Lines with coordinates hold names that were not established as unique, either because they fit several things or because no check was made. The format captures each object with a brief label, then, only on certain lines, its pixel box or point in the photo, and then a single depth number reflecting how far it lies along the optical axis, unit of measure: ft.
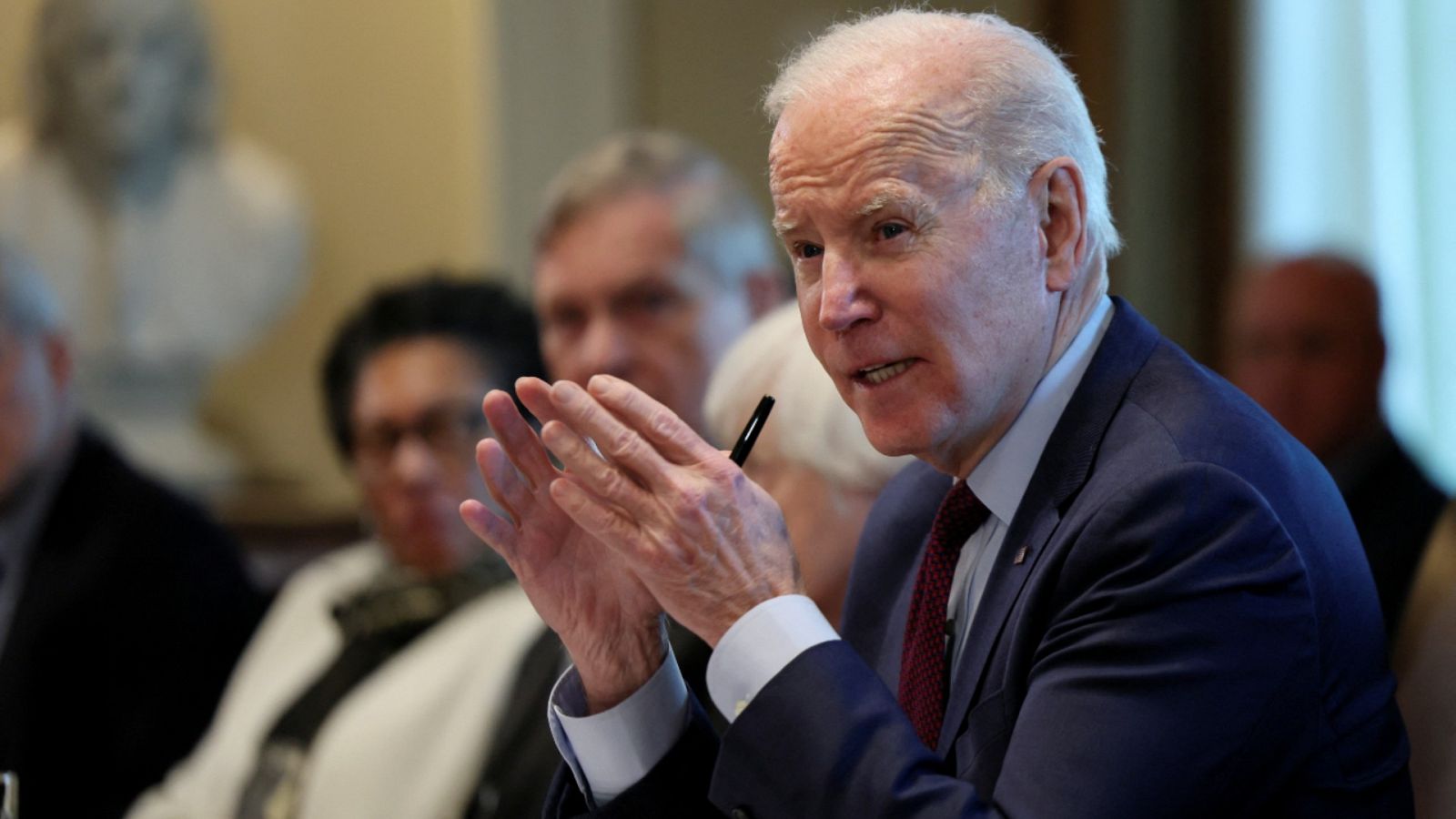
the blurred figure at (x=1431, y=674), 11.00
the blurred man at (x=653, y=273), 20.77
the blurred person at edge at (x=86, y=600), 23.20
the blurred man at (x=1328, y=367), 19.53
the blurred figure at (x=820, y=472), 14.49
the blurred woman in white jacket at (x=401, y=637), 19.24
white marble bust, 36.42
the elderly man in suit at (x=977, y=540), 9.23
